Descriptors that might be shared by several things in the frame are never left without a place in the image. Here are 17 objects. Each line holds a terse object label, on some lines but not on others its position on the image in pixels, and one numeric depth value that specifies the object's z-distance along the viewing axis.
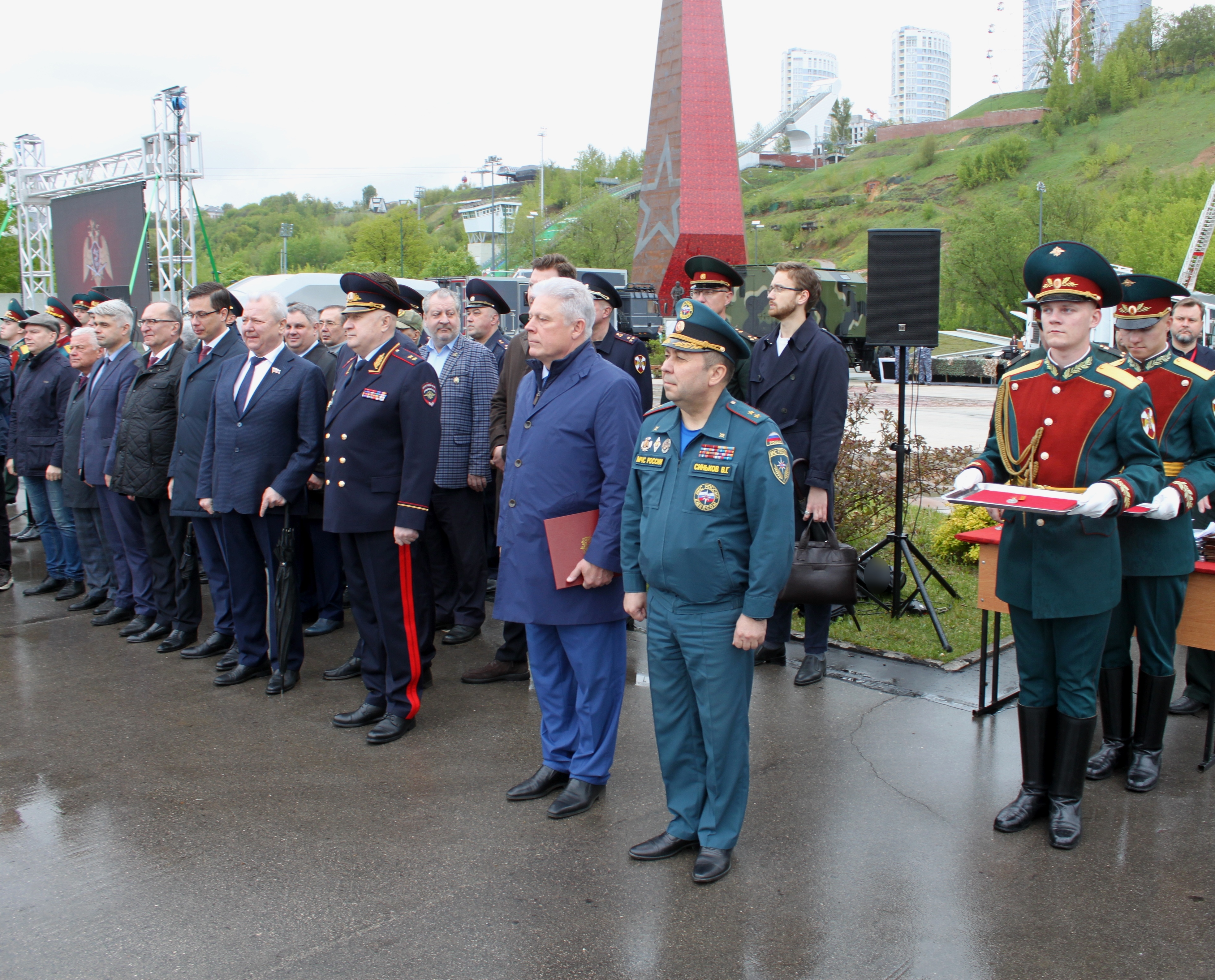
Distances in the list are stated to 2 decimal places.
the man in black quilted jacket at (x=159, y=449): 6.21
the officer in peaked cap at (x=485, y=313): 6.26
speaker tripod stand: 6.11
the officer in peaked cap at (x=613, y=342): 5.85
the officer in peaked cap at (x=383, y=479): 4.71
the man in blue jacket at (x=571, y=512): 3.90
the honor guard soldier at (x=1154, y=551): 4.02
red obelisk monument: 28.62
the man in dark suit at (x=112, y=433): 6.65
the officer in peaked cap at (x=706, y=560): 3.24
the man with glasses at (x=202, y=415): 5.82
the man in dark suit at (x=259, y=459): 5.35
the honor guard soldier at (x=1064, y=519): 3.50
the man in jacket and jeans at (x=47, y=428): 7.72
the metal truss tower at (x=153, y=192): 17.03
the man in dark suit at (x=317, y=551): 6.55
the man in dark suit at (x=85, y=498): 7.05
